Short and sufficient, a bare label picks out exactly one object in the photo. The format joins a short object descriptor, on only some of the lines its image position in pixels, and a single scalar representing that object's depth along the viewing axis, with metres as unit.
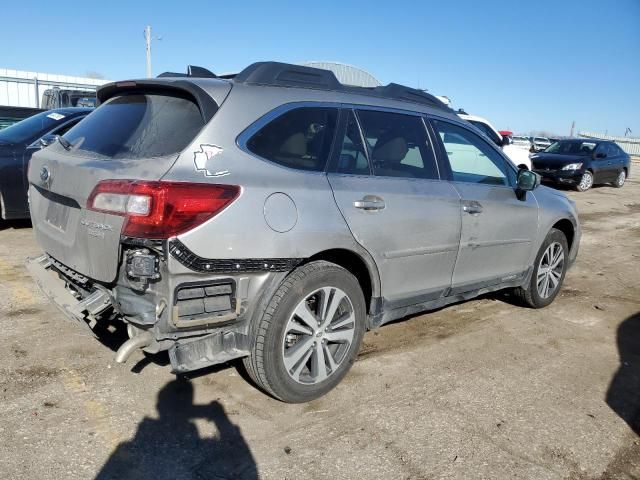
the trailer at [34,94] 9.59
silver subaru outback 2.64
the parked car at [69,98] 14.20
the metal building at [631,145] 48.05
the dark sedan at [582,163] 15.84
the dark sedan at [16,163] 6.55
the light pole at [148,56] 36.46
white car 12.19
